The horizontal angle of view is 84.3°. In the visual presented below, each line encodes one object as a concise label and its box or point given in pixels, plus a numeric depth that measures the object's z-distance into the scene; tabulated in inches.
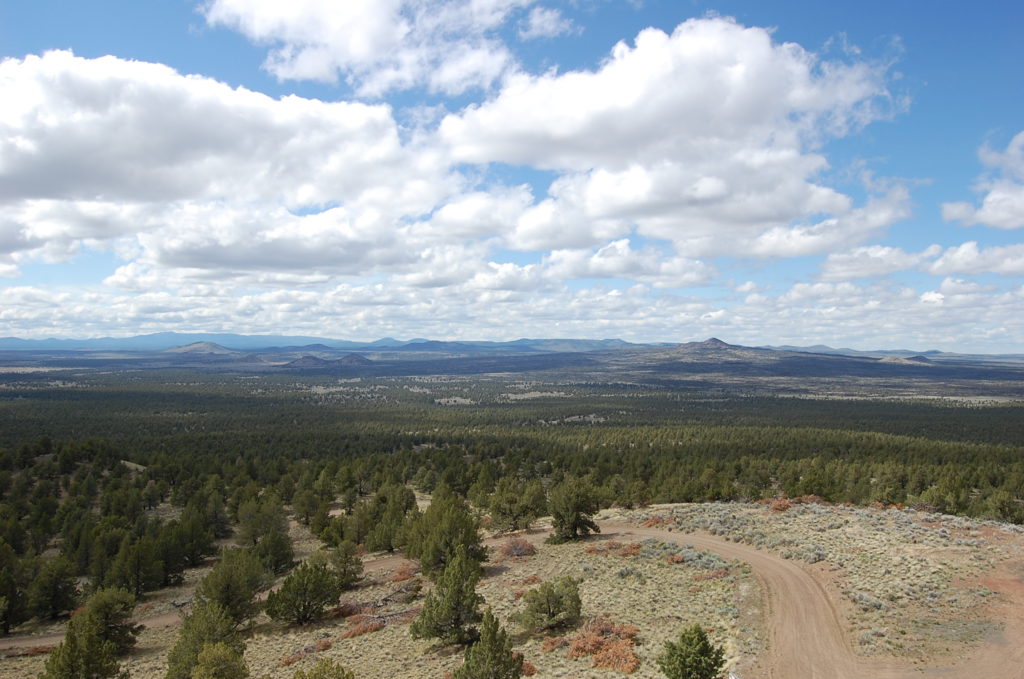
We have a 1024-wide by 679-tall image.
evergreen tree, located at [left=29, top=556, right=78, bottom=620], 2059.5
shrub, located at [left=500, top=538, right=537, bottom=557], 2267.5
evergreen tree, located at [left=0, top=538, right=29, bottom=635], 1985.7
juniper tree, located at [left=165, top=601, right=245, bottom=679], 1317.7
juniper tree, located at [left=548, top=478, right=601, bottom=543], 2322.8
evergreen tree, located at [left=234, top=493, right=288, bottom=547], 2878.9
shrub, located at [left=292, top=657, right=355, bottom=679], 910.7
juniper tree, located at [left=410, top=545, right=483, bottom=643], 1428.4
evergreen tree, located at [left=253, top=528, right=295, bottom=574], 2414.4
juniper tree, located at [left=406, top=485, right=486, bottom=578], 2004.2
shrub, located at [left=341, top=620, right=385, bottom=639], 1637.6
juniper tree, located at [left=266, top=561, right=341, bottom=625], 1787.6
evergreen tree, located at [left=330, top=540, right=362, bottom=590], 2141.1
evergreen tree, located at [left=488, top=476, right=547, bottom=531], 2736.2
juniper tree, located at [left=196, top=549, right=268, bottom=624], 1752.0
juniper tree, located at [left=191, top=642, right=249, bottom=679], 1112.2
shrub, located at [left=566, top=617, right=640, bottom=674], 1166.3
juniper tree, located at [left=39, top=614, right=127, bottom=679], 1228.5
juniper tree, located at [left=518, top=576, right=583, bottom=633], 1443.2
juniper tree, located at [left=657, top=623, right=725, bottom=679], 888.9
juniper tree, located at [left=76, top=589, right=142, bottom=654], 1695.4
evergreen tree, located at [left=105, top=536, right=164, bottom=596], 2252.7
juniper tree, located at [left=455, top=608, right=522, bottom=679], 1009.5
